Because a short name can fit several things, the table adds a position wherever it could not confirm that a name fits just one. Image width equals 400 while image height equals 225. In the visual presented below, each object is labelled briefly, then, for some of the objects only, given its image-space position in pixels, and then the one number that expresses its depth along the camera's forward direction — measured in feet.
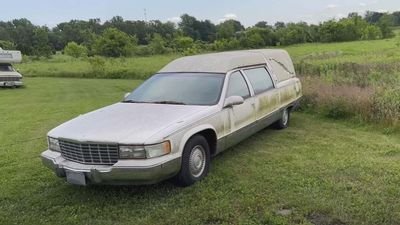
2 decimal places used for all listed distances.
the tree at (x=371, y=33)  239.91
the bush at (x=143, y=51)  195.52
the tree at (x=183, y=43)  198.47
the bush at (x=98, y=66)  100.22
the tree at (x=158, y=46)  194.80
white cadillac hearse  14.71
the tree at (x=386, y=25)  252.42
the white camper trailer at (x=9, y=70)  75.05
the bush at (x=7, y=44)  190.49
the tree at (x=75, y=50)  199.31
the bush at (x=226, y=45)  157.89
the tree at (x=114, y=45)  190.08
